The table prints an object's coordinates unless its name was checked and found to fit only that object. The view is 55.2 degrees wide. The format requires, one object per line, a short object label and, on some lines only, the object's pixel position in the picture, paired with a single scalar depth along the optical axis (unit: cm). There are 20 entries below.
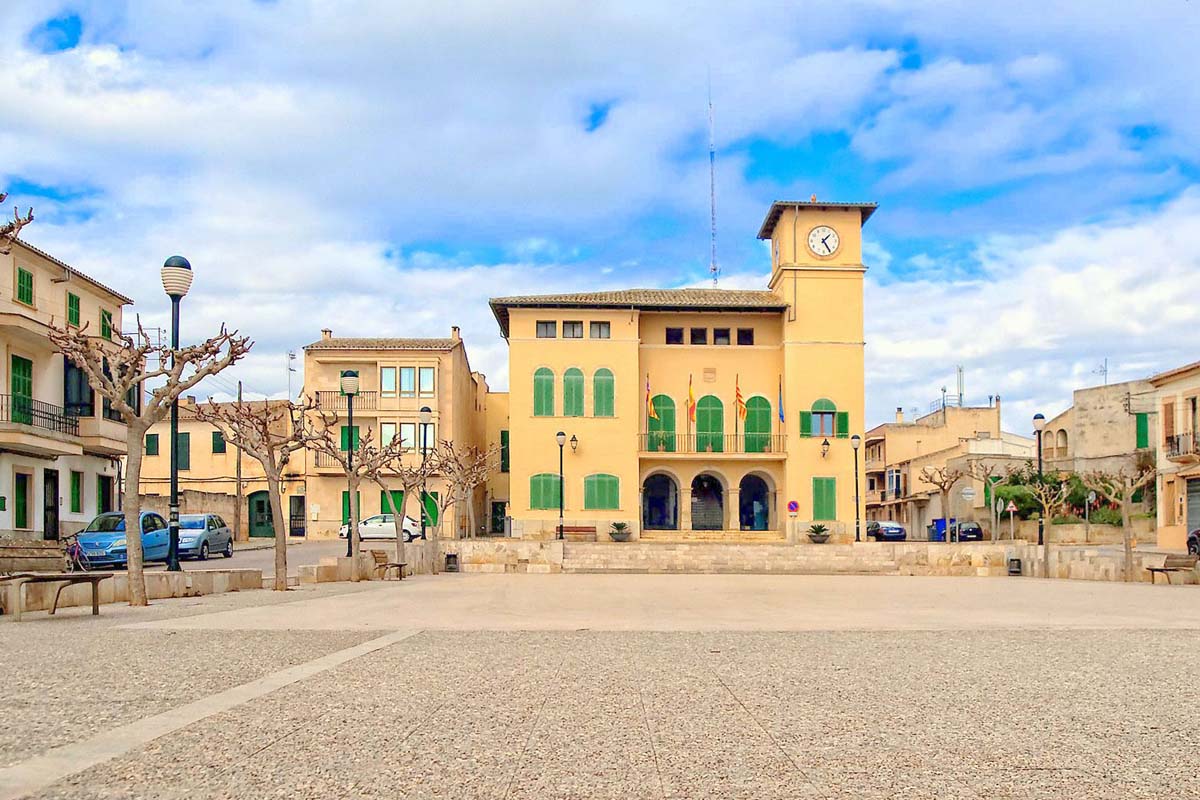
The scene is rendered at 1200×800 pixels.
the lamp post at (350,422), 2469
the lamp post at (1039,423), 3058
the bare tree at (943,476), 4457
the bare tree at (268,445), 1908
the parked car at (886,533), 5475
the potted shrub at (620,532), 4581
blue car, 2661
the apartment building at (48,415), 3081
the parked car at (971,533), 5525
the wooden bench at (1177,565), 2367
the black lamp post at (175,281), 1673
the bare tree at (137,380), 1430
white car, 4788
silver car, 3170
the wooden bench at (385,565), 2502
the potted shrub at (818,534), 4475
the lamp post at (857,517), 4484
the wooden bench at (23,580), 1224
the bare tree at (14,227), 1236
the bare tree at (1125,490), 2433
